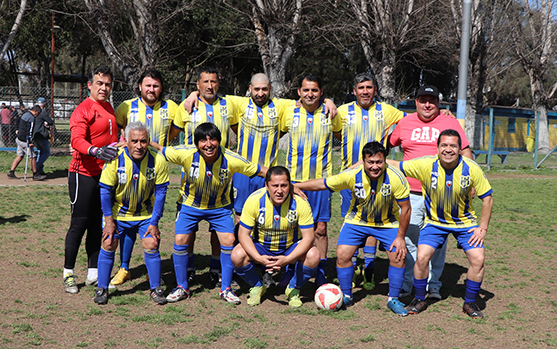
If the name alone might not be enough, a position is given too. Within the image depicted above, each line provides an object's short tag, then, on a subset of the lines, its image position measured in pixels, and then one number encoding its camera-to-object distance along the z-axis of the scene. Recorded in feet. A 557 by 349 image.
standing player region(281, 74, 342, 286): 18.30
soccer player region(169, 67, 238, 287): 18.48
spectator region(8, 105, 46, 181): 42.75
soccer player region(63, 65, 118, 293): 17.02
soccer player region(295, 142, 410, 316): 16.10
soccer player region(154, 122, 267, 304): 16.88
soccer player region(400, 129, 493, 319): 15.83
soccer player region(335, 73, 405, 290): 18.58
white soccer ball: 15.90
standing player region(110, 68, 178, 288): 18.29
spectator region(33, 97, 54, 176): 43.06
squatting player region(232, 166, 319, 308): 16.08
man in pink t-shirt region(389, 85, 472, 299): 17.66
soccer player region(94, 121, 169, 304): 16.20
